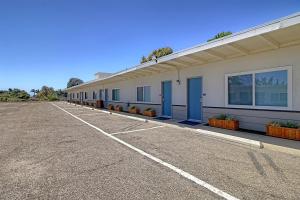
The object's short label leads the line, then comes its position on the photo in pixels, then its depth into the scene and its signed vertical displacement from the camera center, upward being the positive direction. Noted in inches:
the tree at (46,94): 2455.8 +53.7
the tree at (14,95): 2248.8 +36.0
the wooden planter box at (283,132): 227.3 -43.4
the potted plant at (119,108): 714.8 -39.7
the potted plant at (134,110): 591.8 -38.8
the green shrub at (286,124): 235.7 -34.3
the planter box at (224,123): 297.7 -42.5
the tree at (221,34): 890.3 +291.8
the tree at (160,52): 1241.0 +296.3
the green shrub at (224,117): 313.2 -32.6
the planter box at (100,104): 934.8 -31.5
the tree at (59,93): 2987.5 +72.9
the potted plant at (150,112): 503.8 -38.7
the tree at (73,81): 4015.8 +343.8
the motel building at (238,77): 239.8 +32.5
